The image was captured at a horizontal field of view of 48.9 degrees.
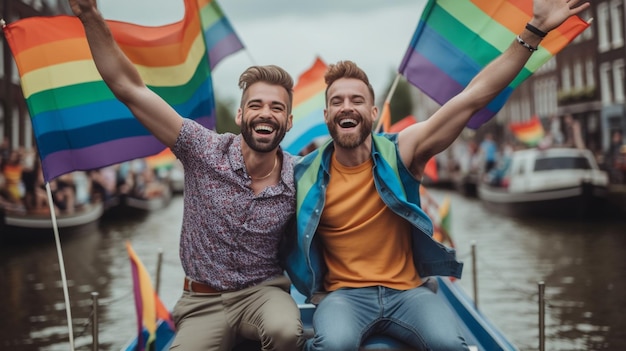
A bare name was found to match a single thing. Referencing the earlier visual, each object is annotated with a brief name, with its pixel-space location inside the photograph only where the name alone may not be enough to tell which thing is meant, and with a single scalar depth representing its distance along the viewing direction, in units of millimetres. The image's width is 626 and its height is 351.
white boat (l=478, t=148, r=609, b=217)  16859
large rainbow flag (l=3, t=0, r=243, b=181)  4133
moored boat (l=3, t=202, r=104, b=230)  13961
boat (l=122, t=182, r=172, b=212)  23016
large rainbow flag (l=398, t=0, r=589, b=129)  4445
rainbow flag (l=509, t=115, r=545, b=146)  23484
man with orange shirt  3283
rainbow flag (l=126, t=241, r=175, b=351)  4566
